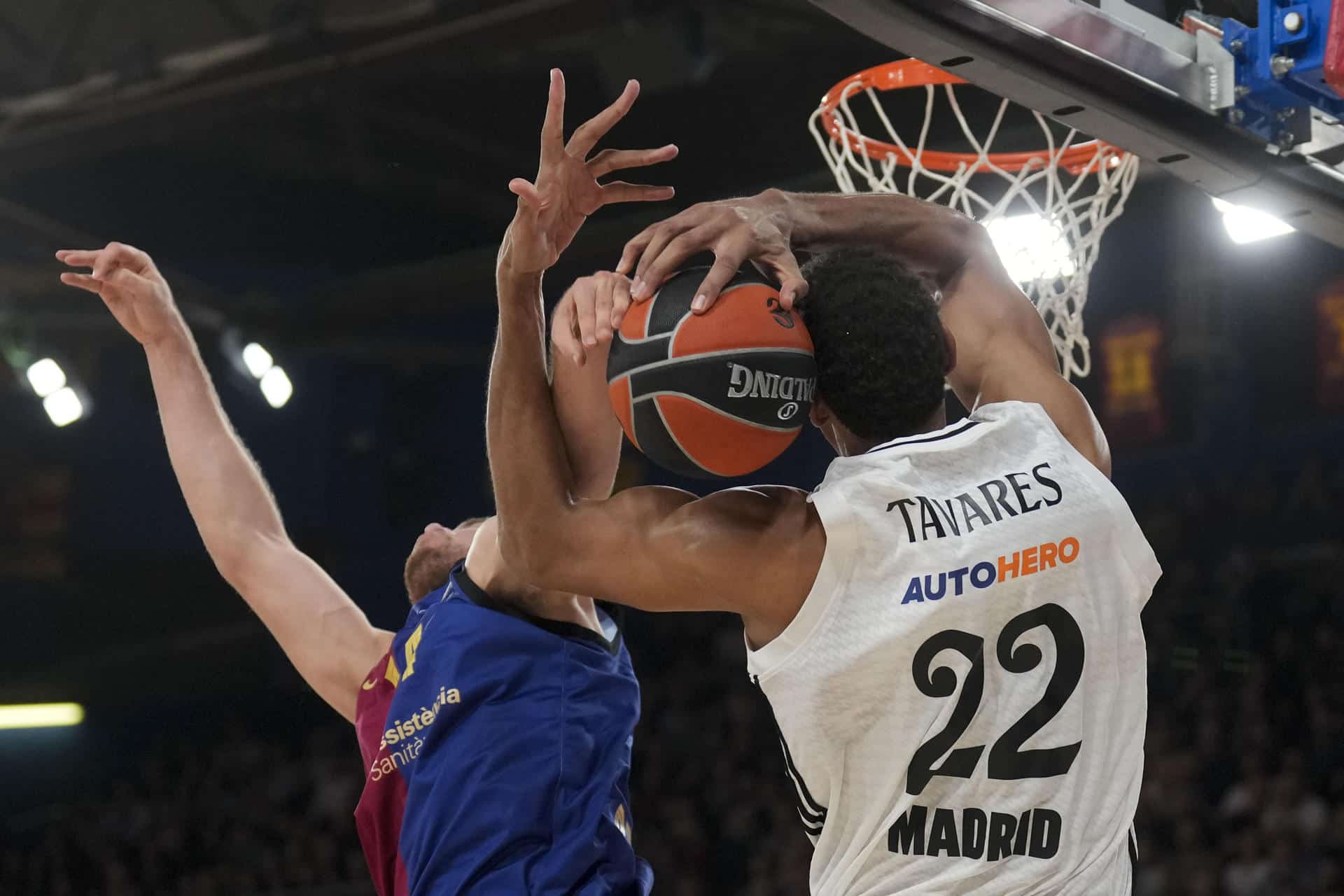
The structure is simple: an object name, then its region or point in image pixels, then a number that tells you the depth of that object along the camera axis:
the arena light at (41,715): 13.12
